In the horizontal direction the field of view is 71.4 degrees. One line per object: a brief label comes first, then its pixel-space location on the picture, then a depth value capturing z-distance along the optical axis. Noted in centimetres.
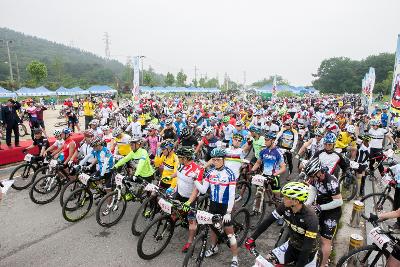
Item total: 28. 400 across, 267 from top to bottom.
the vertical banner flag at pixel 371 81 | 2019
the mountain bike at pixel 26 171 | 851
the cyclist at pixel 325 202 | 455
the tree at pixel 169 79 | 9112
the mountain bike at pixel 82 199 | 663
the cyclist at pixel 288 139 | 964
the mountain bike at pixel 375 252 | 400
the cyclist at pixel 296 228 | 343
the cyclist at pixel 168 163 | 639
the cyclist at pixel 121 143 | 886
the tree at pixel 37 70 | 6025
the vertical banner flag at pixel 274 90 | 2877
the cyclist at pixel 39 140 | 912
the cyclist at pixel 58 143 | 858
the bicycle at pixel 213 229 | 450
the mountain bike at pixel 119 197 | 643
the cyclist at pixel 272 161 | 680
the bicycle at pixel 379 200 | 707
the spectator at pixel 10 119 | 1227
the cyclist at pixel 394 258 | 386
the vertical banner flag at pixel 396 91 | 968
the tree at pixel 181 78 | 9669
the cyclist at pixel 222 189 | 476
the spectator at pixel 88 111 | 1850
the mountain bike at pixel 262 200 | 669
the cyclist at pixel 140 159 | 682
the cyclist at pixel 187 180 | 531
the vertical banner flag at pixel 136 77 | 2120
